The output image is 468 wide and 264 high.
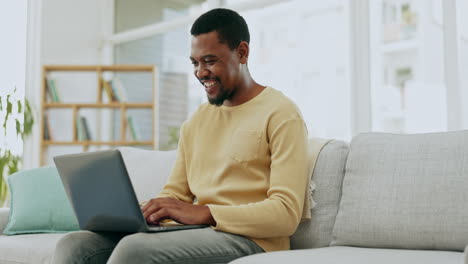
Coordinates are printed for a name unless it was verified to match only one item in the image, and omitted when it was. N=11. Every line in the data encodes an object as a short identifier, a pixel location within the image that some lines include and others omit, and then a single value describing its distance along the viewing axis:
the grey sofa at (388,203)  1.54
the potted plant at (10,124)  4.04
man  1.46
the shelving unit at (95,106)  4.32
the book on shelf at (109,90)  4.46
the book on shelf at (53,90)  4.41
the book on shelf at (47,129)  4.38
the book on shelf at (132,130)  4.48
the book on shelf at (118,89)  4.47
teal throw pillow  2.44
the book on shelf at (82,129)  4.41
